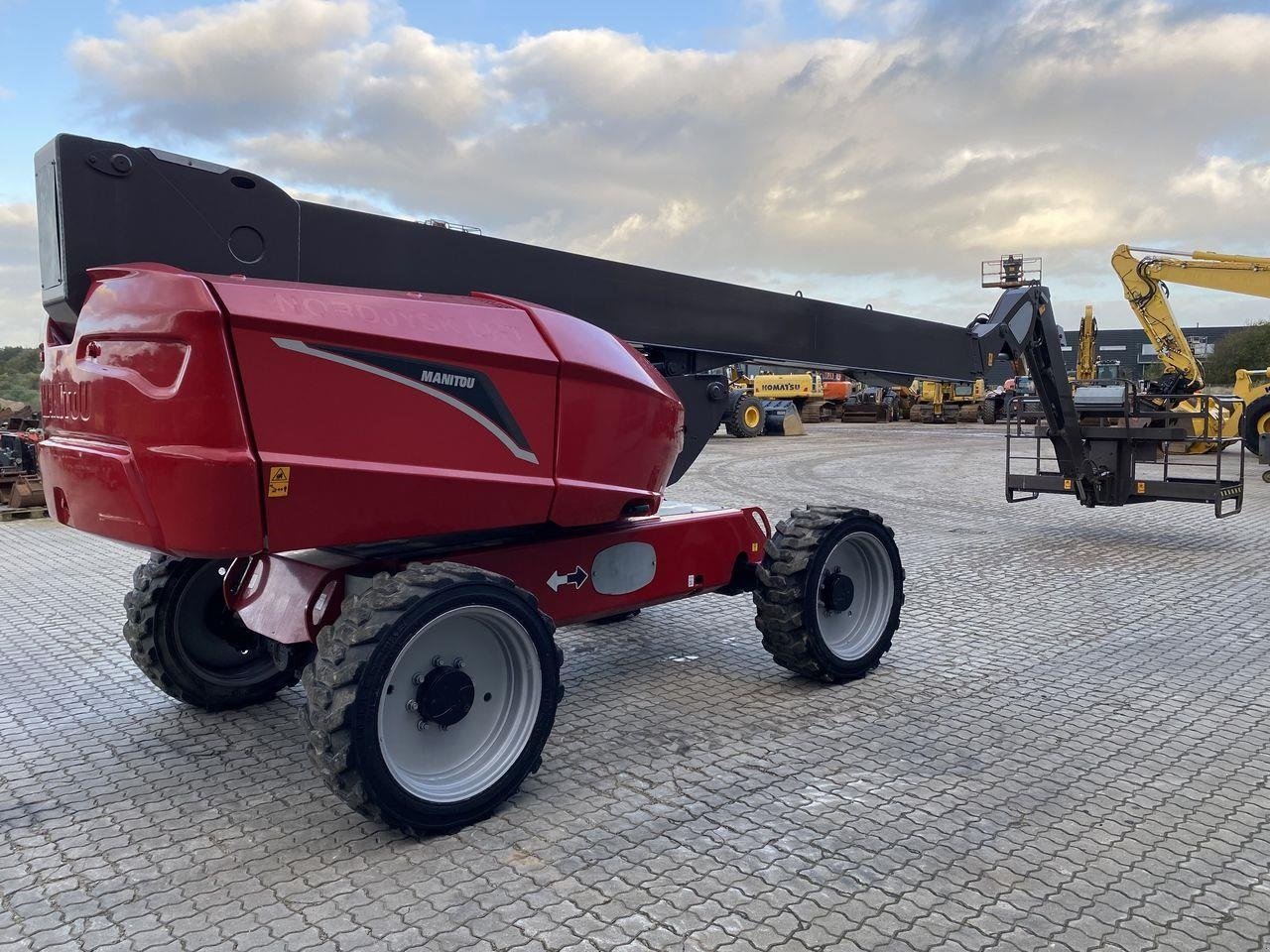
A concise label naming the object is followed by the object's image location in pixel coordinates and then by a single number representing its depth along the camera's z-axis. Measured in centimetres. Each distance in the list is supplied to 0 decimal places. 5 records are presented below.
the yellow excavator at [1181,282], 1891
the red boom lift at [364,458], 319
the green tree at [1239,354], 4909
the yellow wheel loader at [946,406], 3816
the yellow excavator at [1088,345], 2750
